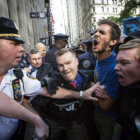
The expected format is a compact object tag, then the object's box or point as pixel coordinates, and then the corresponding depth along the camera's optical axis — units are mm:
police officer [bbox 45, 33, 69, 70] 3970
